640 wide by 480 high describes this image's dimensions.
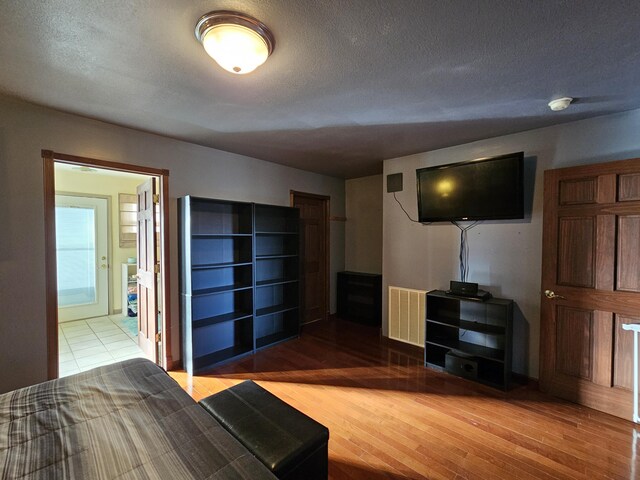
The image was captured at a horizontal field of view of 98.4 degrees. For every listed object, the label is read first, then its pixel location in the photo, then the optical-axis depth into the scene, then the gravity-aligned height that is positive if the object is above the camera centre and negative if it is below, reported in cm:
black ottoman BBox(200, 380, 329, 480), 124 -97
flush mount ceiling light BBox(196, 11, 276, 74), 125 +95
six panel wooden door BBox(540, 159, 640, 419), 213 -40
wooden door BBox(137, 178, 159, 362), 292 -40
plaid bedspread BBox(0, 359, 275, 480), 96 -82
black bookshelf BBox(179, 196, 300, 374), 295 -55
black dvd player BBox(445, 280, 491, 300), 277 -59
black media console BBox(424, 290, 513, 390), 261 -110
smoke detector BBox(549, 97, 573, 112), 201 +97
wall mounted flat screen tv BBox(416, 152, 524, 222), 256 +45
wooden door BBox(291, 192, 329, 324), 443 -35
